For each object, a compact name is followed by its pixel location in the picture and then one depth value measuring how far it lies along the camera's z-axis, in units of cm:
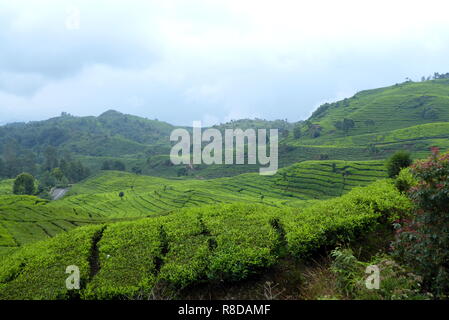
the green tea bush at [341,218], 710
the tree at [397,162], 1191
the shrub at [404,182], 916
